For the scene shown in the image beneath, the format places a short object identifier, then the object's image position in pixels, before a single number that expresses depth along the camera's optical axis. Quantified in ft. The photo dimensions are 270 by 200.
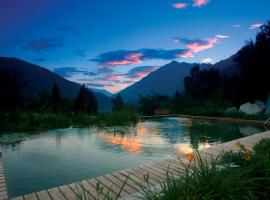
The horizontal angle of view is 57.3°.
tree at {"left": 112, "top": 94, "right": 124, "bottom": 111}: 60.38
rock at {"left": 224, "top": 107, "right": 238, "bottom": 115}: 50.44
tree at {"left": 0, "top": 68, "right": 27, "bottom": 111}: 44.21
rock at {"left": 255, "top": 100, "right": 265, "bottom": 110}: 55.48
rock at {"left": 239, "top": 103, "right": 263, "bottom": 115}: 50.75
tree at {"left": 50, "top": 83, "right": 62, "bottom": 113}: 53.06
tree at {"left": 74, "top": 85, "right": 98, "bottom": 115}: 55.47
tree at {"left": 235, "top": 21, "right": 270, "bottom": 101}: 55.62
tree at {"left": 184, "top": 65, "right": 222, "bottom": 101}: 76.43
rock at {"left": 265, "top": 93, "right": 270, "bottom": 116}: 51.93
